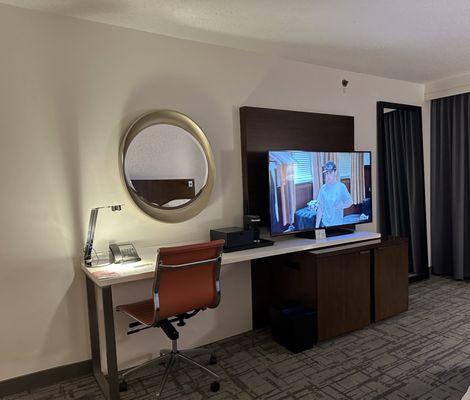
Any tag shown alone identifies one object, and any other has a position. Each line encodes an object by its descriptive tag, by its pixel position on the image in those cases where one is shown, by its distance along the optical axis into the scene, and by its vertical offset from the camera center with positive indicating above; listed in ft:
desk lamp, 7.80 -0.83
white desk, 6.88 -1.62
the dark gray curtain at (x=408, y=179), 14.80 -0.02
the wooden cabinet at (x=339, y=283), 9.47 -2.78
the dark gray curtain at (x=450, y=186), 14.14 -0.35
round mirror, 8.68 +0.62
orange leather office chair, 7.04 -2.02
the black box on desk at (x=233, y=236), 8.80 -1.18
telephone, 7.82 -1.32
